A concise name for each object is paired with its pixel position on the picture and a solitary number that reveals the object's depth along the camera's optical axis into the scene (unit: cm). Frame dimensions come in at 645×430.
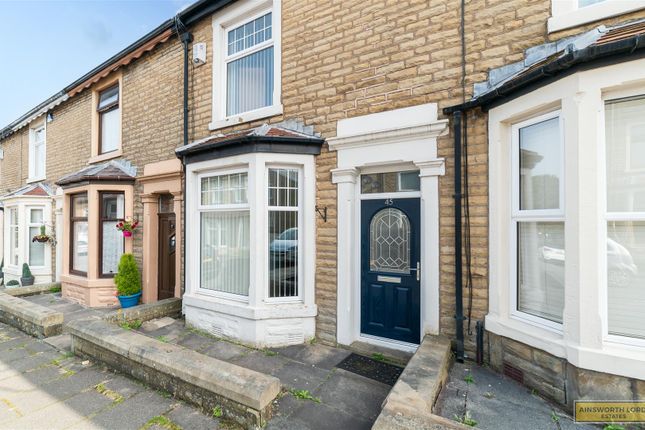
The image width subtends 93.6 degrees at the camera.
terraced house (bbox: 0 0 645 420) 253
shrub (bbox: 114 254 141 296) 661
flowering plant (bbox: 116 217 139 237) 695
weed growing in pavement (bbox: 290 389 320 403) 306
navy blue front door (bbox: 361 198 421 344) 403
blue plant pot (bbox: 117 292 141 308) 663
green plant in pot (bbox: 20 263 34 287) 932
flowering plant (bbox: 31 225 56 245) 918
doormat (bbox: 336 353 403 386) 353
